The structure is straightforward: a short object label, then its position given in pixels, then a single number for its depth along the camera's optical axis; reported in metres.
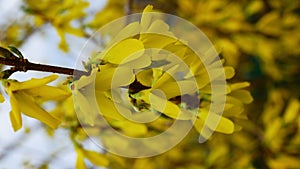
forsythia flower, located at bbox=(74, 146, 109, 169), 0.46
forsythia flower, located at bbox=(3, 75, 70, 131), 0.37
